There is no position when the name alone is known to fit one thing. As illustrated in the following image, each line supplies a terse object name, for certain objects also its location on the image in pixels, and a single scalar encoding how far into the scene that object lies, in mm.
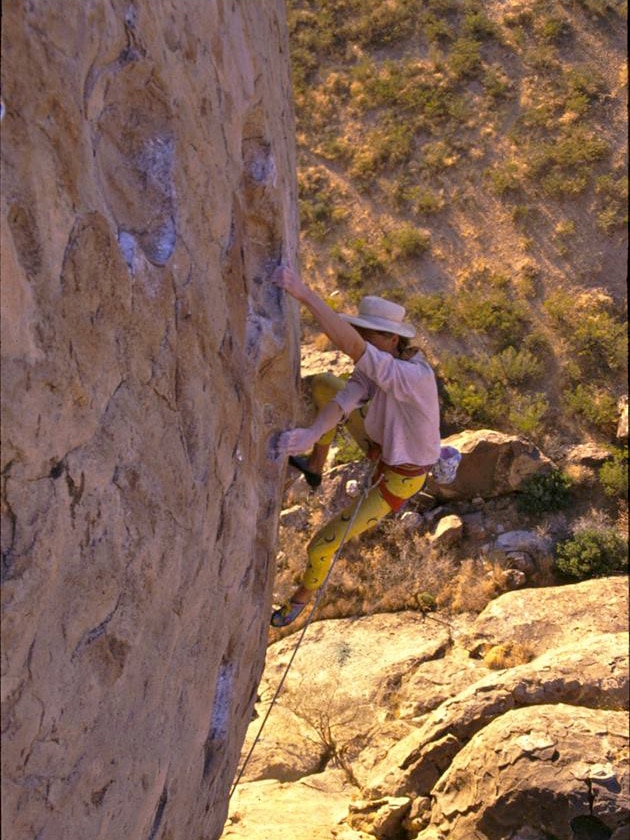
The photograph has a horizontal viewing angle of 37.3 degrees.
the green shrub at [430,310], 13383
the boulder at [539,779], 5652
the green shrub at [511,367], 12750
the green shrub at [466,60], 15844
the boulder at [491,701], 6664
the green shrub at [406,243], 14109
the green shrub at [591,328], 12852
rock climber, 4320
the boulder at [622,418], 12234
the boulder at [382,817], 6469
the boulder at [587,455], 12164
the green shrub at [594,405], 12453
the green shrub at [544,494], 11609
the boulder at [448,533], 11234
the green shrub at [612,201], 13875
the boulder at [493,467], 11633
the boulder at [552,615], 9180
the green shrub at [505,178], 14383
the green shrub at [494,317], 13188
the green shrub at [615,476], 11773
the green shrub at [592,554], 10852
